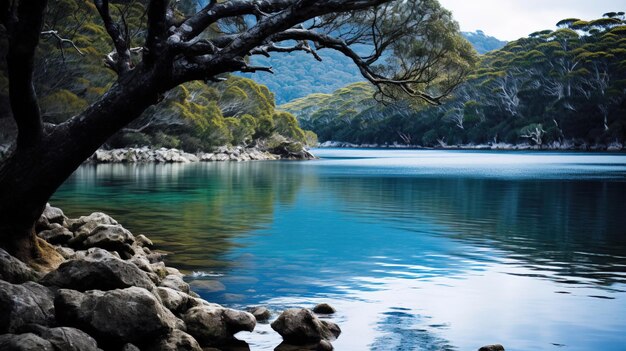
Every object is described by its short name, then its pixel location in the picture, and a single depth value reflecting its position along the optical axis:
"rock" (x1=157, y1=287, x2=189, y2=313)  9.41
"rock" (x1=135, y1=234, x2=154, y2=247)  17.27
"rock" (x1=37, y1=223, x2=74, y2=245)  13.32
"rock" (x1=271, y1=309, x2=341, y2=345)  9.52
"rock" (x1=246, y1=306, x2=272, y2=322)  10.72
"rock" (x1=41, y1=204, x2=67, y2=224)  14.84
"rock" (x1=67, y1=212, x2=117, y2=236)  14.13
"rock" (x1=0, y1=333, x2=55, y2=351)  6.70
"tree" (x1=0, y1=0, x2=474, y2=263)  9.73
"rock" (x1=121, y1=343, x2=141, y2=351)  7.74
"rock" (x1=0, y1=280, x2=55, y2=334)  7.66
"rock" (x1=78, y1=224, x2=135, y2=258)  13.30
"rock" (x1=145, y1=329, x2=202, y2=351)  8.20
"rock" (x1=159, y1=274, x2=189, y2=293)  10.79
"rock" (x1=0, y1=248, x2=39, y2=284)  9.13
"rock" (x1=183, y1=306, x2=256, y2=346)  9.21
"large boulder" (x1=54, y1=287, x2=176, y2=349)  7.89
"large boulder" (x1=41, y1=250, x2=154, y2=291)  9.06
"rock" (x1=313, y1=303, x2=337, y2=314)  11.28
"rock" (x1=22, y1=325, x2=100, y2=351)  7.10
